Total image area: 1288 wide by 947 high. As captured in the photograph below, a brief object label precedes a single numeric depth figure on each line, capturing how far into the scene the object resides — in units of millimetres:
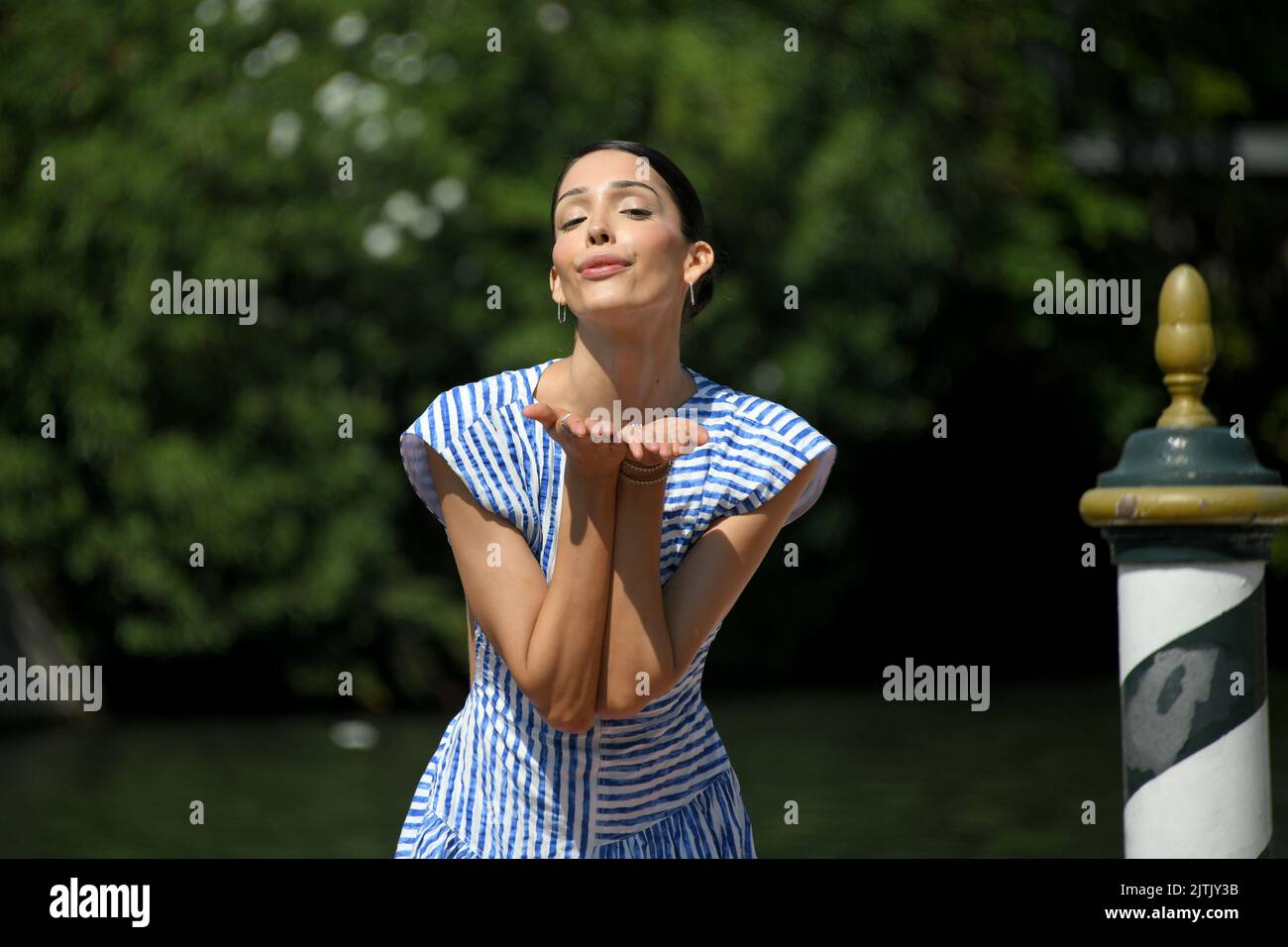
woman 5160
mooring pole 7234
